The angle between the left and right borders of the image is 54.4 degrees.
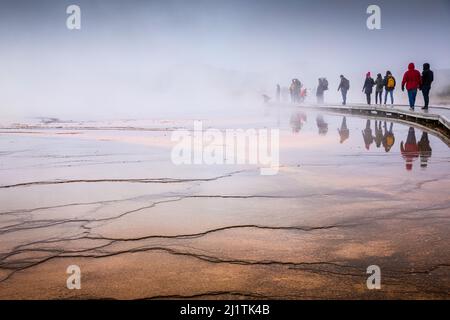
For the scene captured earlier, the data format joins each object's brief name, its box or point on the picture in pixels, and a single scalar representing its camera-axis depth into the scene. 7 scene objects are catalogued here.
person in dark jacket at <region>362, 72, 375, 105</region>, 25.29
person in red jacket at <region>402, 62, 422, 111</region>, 16.89
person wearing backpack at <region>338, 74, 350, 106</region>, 26.99
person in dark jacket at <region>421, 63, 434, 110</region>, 16.00
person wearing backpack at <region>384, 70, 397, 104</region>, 22.98
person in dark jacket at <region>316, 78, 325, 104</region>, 32.66
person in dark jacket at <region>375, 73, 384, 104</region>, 25.16
